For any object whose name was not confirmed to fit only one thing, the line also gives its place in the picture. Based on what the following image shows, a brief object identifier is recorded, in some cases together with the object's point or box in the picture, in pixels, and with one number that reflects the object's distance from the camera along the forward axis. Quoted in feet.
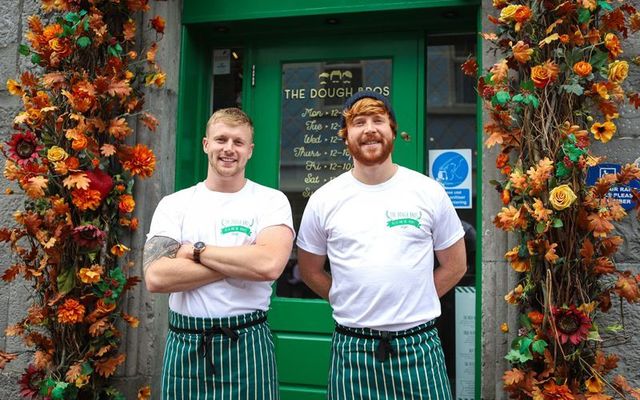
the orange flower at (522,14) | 8.74
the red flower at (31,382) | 10.38
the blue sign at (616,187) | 9.18
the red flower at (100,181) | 10.29
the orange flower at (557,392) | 8.09
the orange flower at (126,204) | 10.46
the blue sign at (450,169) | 11.19
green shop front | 11.06
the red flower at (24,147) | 10.35
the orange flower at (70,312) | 9.88
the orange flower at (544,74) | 8.57
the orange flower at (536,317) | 8.48
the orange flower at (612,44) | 8.63
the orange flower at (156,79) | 10.68
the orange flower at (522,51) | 8.70
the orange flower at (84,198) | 10.12
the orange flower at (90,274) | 9.98
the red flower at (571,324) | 8.09
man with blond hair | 7.43
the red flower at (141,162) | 10.36
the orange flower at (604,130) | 8.59
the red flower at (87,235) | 10.16
